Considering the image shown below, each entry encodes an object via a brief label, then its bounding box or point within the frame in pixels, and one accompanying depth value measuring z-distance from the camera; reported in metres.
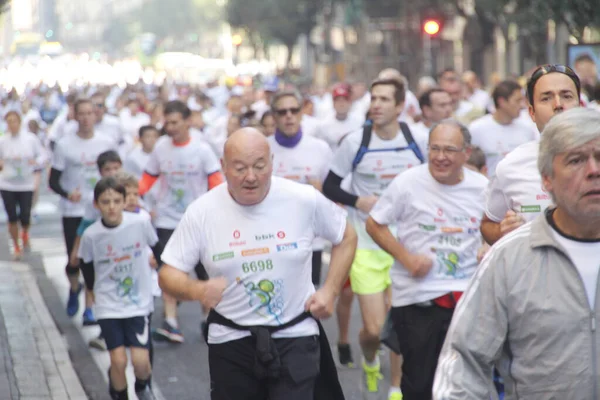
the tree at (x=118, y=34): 180.12
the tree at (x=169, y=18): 148.25
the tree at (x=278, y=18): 65.88
